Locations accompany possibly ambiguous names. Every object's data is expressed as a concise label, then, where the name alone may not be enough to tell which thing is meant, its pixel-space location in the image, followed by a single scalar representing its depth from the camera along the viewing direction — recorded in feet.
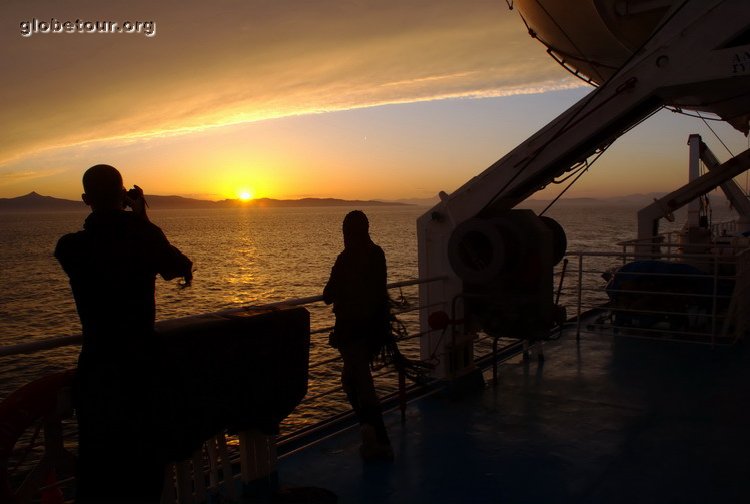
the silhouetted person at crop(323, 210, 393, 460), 12.95
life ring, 8.45
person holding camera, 8.04
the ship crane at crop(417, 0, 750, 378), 15.49
